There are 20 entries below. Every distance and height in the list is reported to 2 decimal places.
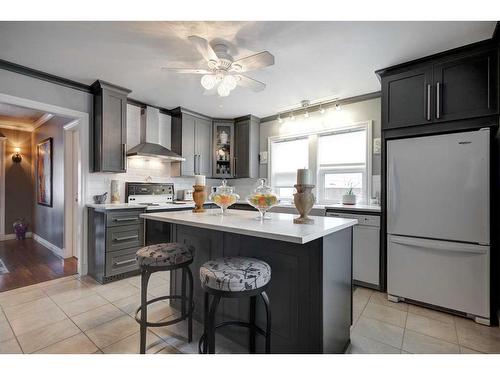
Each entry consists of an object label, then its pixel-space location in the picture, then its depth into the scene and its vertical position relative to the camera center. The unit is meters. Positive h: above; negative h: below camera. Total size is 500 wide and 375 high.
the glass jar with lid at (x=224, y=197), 1.98 -0.10
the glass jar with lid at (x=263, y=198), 1.71 -0.09
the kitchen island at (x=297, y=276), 1.33 -0.54
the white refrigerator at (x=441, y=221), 2.03 -0.32
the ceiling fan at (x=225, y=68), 1.91 +1.00
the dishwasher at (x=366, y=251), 2.65 -0.73
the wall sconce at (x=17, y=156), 5.07 +0.59
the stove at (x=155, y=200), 3.21 -0.25
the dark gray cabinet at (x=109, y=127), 3.08 +0.75
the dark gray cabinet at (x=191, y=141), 4.07 +0.76
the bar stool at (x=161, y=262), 1.59 -0.53
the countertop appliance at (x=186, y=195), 4.38 -0.18
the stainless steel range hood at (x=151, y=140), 3.43 +0.71
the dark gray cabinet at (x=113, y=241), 2.84 -0.70
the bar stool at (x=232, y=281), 1.23 -0.50
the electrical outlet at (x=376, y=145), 3.26 +0.55
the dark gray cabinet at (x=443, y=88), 2.08 +0.93
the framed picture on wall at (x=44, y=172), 4.38 +0.23
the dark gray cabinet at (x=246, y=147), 4.39 +0.72
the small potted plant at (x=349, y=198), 3.24 -0.17
